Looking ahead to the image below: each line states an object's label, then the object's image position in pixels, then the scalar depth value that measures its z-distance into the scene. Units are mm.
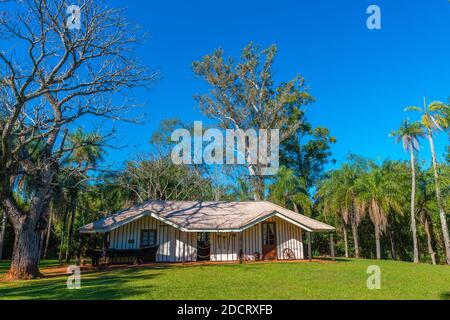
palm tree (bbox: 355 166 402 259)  27281
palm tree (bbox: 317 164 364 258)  28859
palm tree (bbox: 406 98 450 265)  25172
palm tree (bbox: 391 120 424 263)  26875
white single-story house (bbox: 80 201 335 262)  20422
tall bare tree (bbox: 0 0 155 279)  12117
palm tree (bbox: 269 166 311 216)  30530
